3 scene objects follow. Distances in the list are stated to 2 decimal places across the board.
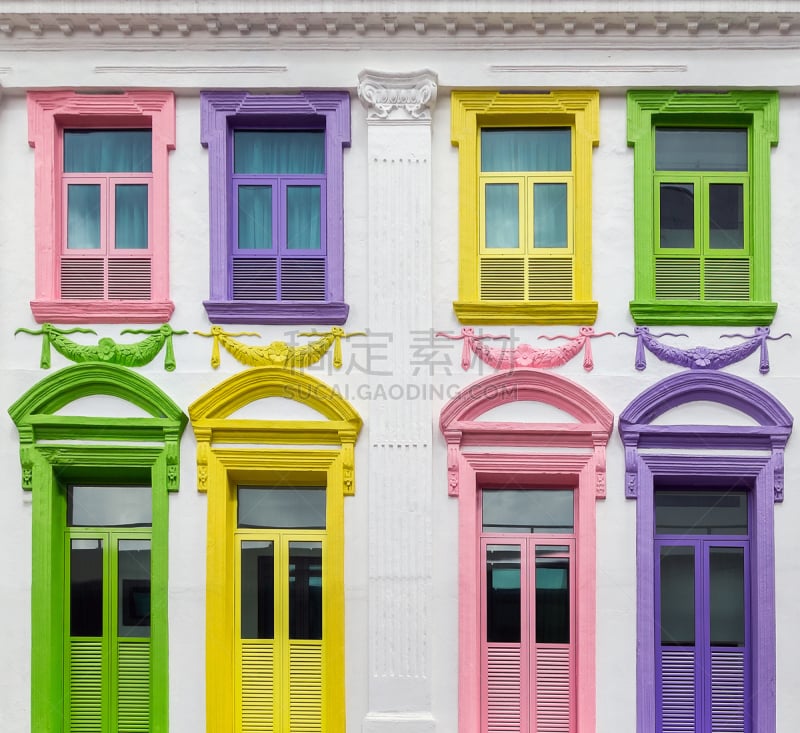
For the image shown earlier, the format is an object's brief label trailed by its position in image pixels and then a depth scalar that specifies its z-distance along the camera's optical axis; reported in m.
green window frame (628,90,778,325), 10.59
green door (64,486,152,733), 10.66
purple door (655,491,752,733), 10.54
